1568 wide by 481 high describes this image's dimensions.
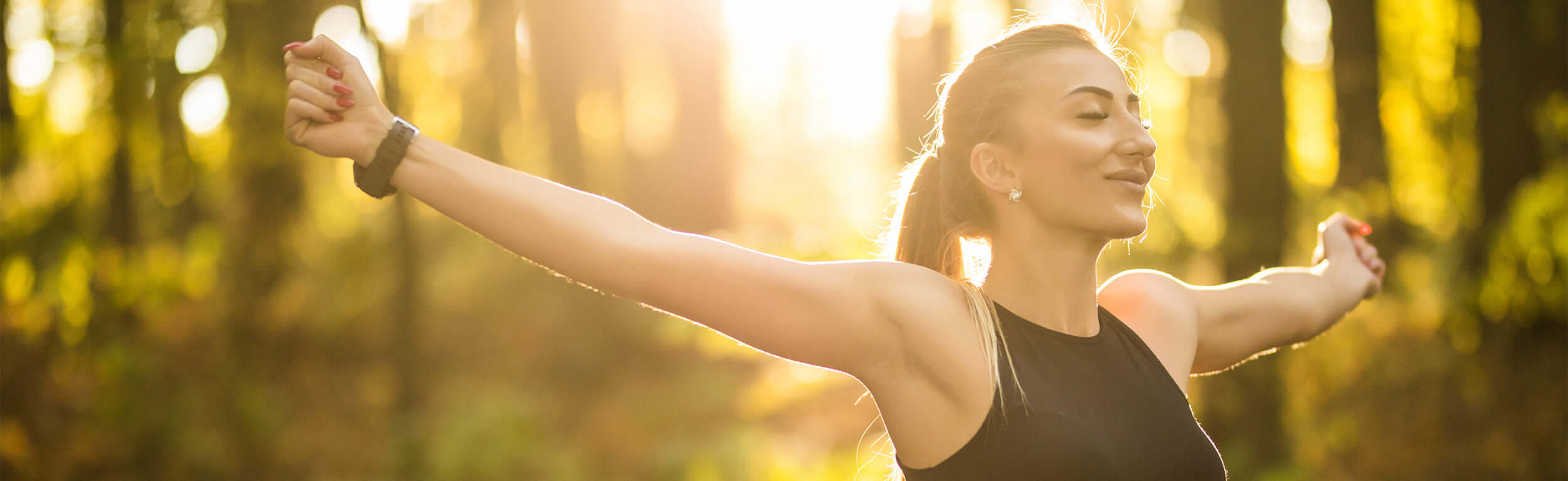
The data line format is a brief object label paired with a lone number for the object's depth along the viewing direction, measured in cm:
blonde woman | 200
